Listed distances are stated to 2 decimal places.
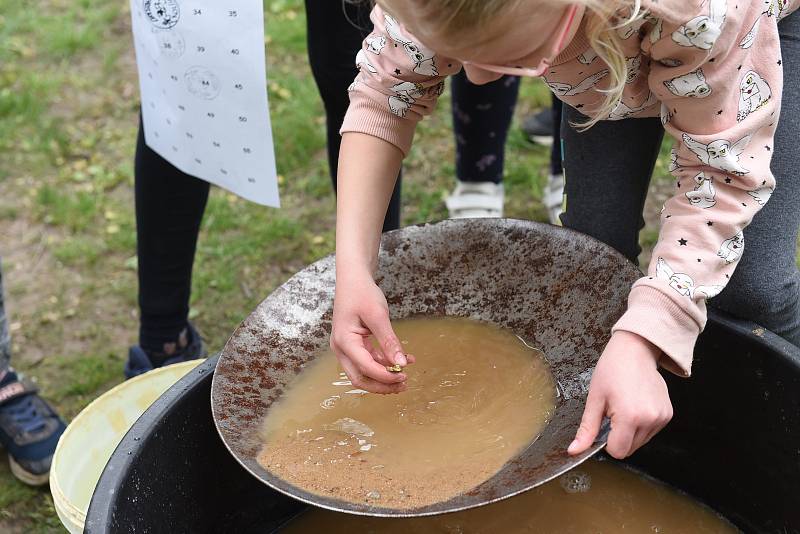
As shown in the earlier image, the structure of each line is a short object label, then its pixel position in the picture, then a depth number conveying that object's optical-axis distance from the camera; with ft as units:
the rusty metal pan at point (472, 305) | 4.02
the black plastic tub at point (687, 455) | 3.88
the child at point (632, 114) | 3.13
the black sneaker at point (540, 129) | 8.85
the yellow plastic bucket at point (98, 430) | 4.85
